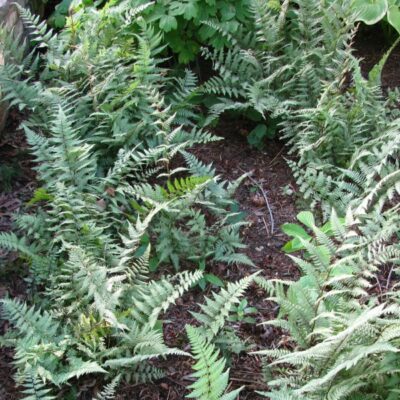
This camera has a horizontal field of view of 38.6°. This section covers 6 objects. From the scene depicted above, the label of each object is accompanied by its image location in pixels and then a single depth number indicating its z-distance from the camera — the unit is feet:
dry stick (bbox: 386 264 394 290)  11.81
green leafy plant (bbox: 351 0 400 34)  14.99
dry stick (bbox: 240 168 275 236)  13.27
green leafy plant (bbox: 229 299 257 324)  11.12
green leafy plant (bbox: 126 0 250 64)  13.44
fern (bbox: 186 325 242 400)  8.44
